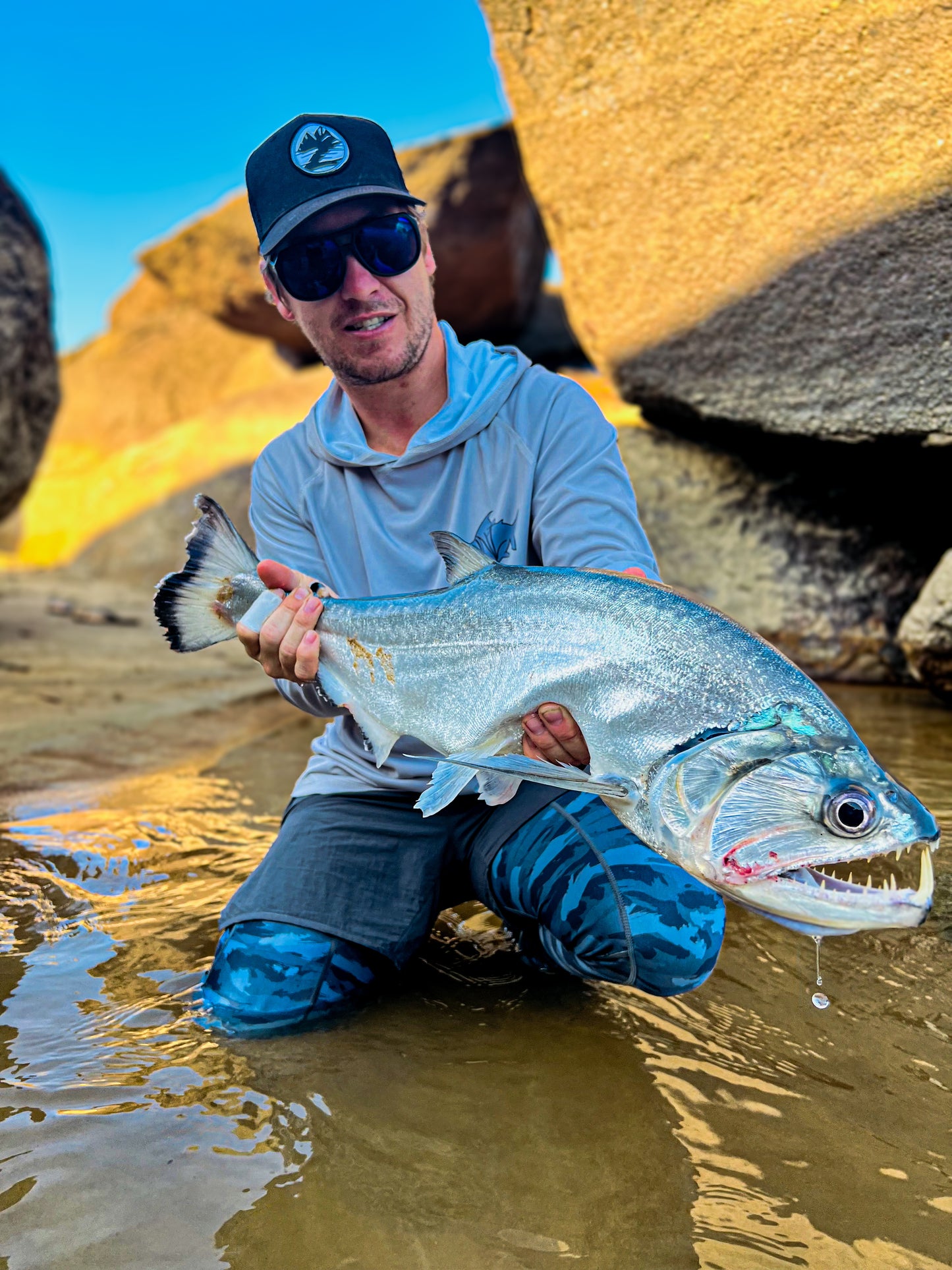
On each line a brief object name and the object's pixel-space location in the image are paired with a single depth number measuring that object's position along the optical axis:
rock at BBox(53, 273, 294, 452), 12.98
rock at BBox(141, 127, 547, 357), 8.85
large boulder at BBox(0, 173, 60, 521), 5.70
